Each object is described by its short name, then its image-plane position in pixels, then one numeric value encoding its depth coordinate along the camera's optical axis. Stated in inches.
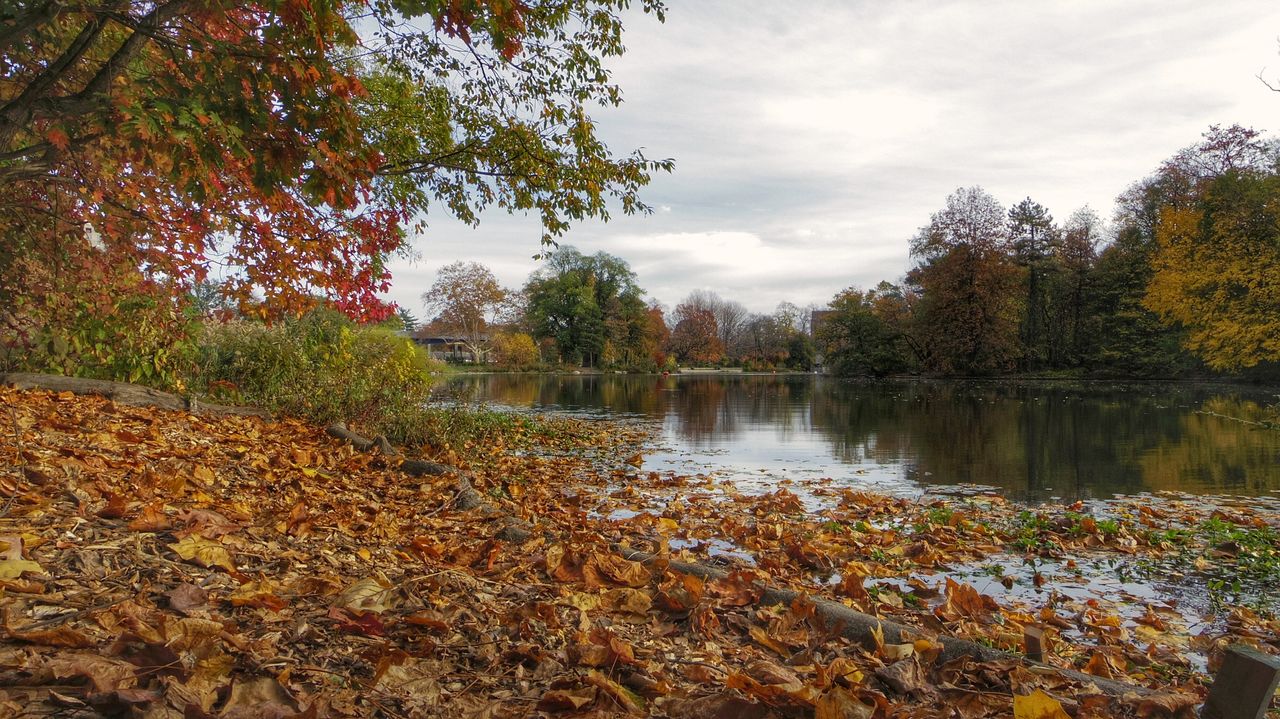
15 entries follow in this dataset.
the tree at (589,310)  2664.9
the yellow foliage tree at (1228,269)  997.2
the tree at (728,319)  3949.3
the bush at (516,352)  2516.0
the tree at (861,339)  2004.2
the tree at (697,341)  3521.2
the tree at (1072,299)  1717.5
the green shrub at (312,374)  344.5
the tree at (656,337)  2844.5
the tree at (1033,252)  1787.6
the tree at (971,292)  1694.1
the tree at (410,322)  3639.8
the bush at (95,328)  291.0
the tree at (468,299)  2652.6
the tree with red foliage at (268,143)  127.0
